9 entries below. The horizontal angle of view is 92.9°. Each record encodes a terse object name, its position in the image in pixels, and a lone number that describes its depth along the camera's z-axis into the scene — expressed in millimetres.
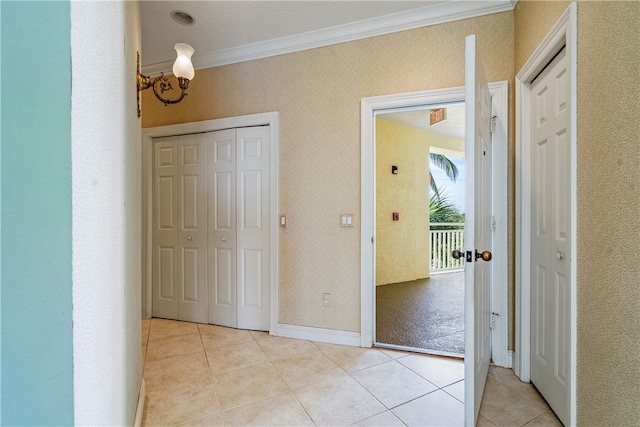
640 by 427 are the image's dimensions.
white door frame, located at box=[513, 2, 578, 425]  2023
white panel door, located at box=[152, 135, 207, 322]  3279
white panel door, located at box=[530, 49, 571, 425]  1627
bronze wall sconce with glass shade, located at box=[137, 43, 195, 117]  2043
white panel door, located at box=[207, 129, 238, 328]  3137
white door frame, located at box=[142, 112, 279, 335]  2920
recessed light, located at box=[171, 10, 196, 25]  2459
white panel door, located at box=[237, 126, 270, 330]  3029
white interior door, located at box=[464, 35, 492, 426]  1508
